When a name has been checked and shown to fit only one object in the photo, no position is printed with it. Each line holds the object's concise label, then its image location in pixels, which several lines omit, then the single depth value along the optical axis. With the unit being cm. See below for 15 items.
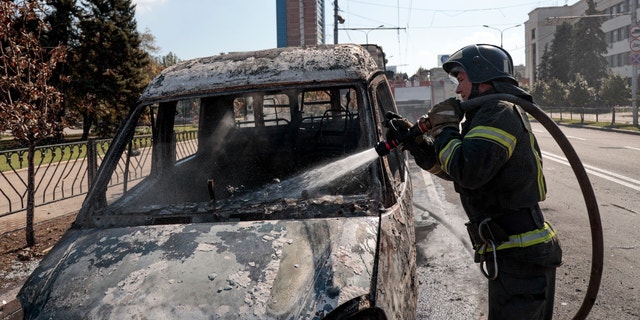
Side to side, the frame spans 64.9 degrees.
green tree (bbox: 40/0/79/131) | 2672
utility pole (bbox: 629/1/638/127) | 2271
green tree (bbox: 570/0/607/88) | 5600
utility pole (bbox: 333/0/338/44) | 2306
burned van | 193
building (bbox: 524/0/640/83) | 5788
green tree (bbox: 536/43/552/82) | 6289
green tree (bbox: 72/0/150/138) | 2767
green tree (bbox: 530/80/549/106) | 4967
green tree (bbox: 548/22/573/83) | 6031
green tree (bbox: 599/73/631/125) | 3075
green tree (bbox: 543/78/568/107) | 4412
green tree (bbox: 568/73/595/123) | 3606
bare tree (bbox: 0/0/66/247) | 600
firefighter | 223
